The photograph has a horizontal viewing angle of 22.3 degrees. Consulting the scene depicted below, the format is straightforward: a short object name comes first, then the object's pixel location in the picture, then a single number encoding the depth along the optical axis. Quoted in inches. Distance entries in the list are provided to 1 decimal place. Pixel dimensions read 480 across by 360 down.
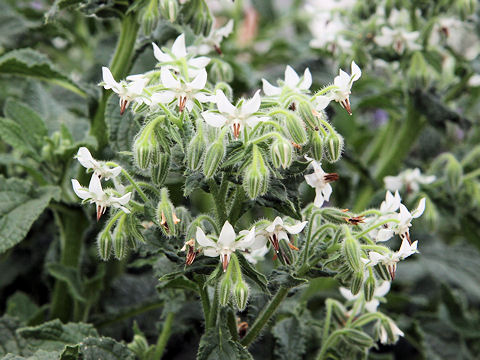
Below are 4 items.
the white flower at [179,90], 18.3
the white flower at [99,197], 18.4
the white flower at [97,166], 18.7
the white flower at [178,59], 19.8
